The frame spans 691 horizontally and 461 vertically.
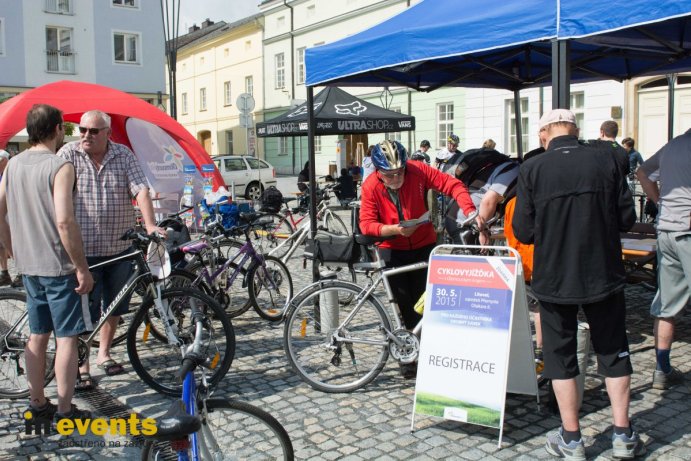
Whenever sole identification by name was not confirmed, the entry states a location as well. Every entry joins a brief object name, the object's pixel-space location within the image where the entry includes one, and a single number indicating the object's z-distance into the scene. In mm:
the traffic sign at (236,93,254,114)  16398
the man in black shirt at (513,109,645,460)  3418
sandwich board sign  3846
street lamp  18141
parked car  22578
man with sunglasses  4801
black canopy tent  11703
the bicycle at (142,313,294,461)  2414
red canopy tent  7713
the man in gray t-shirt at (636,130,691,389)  4293
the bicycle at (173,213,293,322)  6348
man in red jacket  4605
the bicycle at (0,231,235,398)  4578
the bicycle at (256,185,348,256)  8328
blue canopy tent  4160
